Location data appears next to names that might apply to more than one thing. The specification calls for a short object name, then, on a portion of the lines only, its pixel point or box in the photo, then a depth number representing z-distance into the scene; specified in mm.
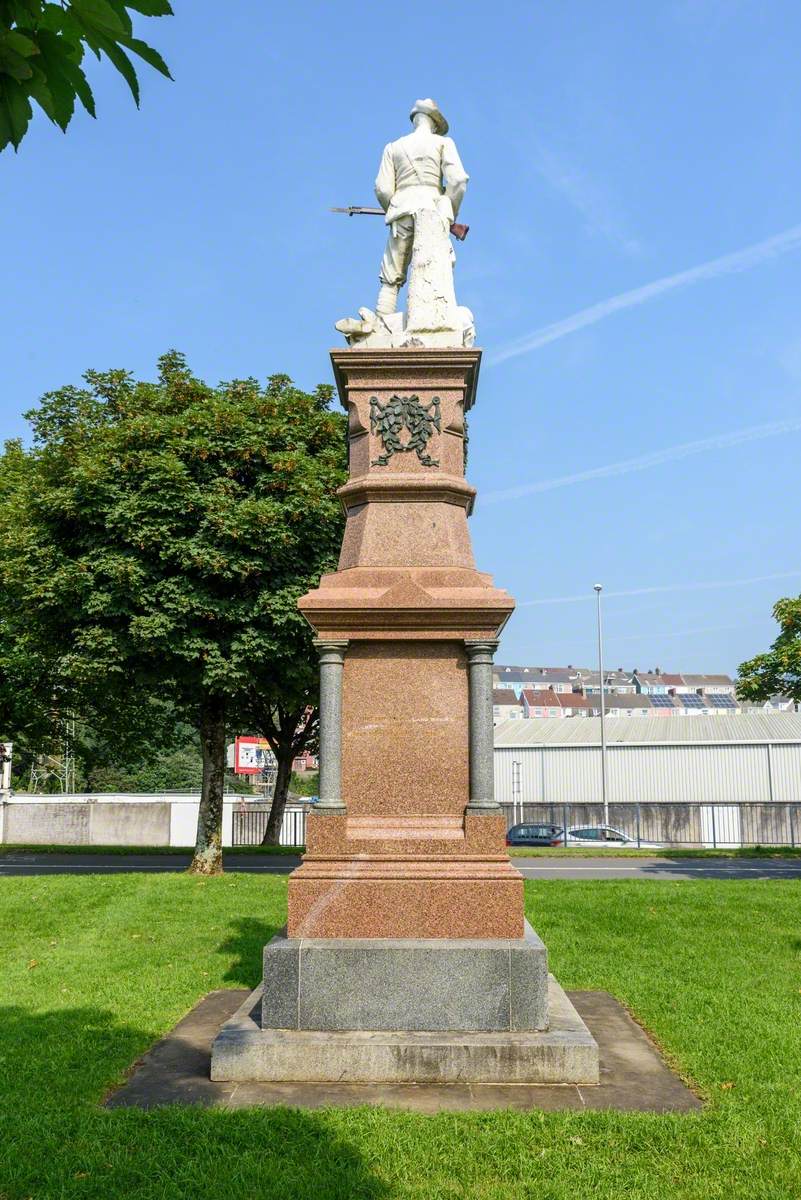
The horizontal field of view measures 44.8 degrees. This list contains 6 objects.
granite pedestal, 6148
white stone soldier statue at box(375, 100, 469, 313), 9062
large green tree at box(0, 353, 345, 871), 17562
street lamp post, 37719
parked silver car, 34594
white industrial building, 43500
